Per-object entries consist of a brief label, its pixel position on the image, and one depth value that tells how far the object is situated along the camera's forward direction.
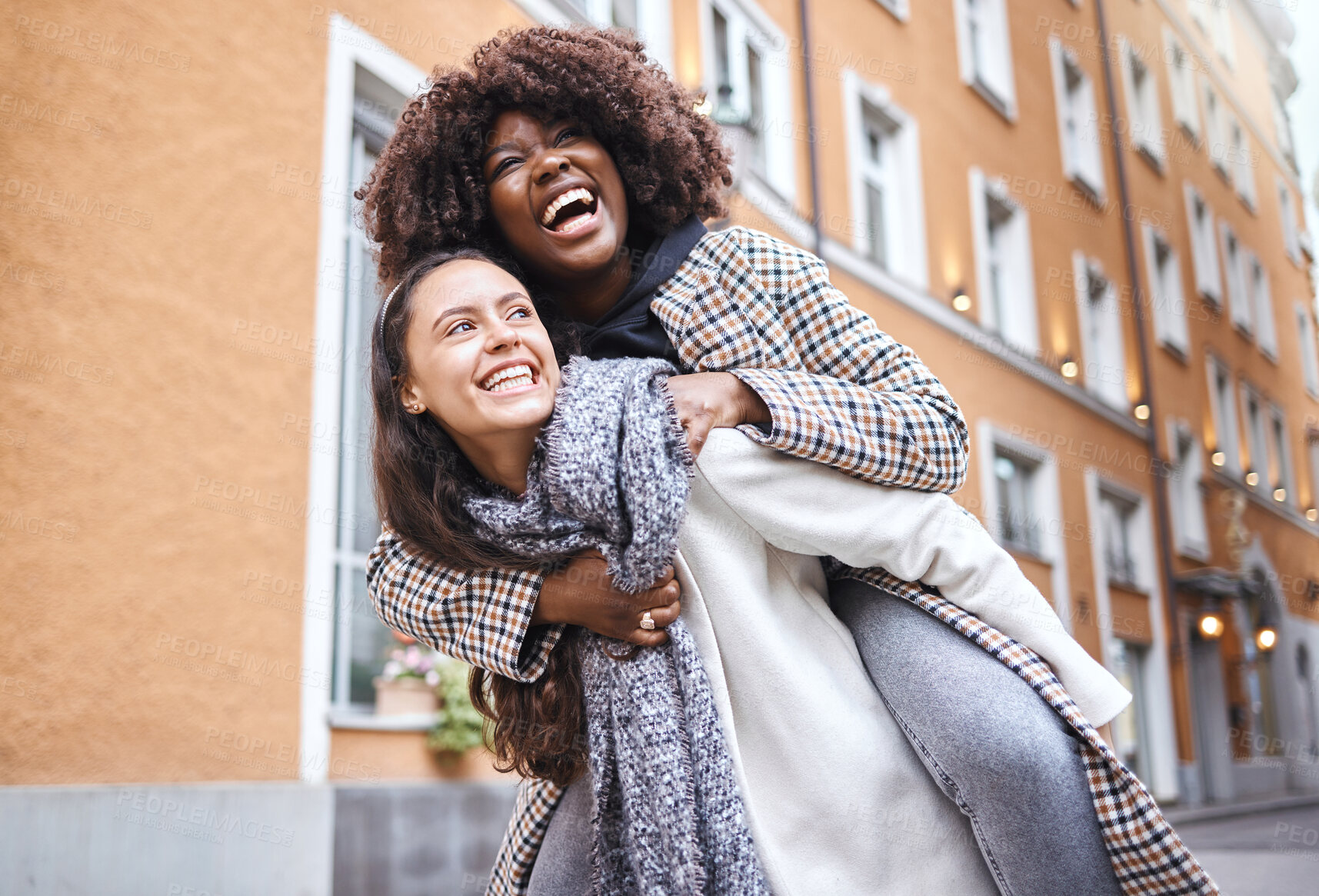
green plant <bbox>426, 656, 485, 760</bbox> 5.94
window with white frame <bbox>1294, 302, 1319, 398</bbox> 22.89
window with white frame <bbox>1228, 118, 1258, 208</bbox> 22.84
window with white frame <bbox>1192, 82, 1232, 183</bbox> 22.06
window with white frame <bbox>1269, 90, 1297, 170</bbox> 22.95
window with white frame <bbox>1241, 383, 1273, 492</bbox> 21.19
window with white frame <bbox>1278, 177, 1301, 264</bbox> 23.58
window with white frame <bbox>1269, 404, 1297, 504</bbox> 22.00
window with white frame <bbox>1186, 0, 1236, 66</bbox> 22.52
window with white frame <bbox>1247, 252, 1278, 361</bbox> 22.25
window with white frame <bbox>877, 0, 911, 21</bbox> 13.21
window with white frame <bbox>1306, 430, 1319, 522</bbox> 22.89
